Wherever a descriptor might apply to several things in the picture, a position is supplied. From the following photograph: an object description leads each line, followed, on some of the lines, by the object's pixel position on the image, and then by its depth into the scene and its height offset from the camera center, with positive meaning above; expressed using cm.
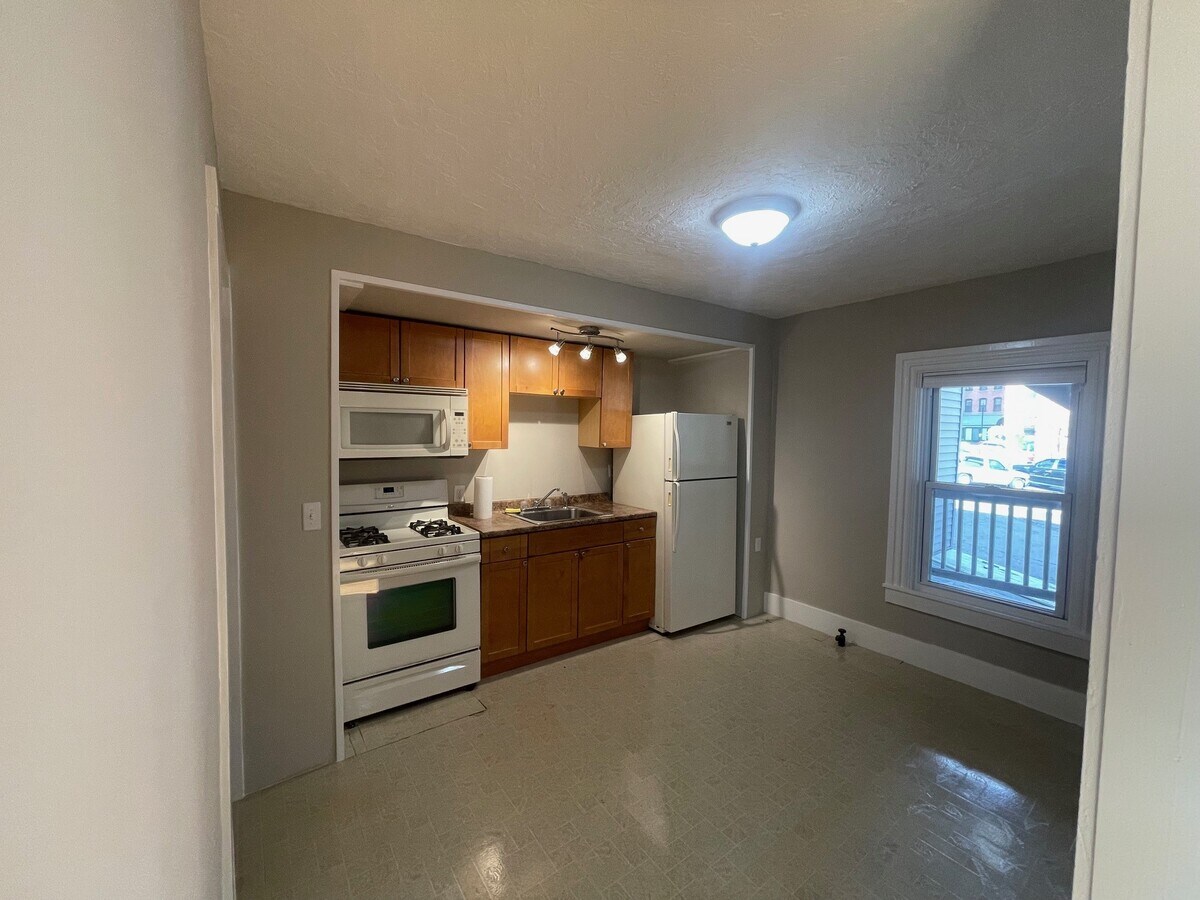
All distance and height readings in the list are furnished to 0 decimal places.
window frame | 252 -31
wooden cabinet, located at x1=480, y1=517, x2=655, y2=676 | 300 -108
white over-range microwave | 267 +3
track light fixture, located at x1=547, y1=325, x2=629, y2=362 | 326 +64
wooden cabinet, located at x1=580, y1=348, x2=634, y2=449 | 378 +16
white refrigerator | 355 -55
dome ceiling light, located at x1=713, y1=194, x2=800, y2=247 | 194 +88
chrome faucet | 386 -56
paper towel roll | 331 -48
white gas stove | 247 -96
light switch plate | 214 -40
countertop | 299 -62
